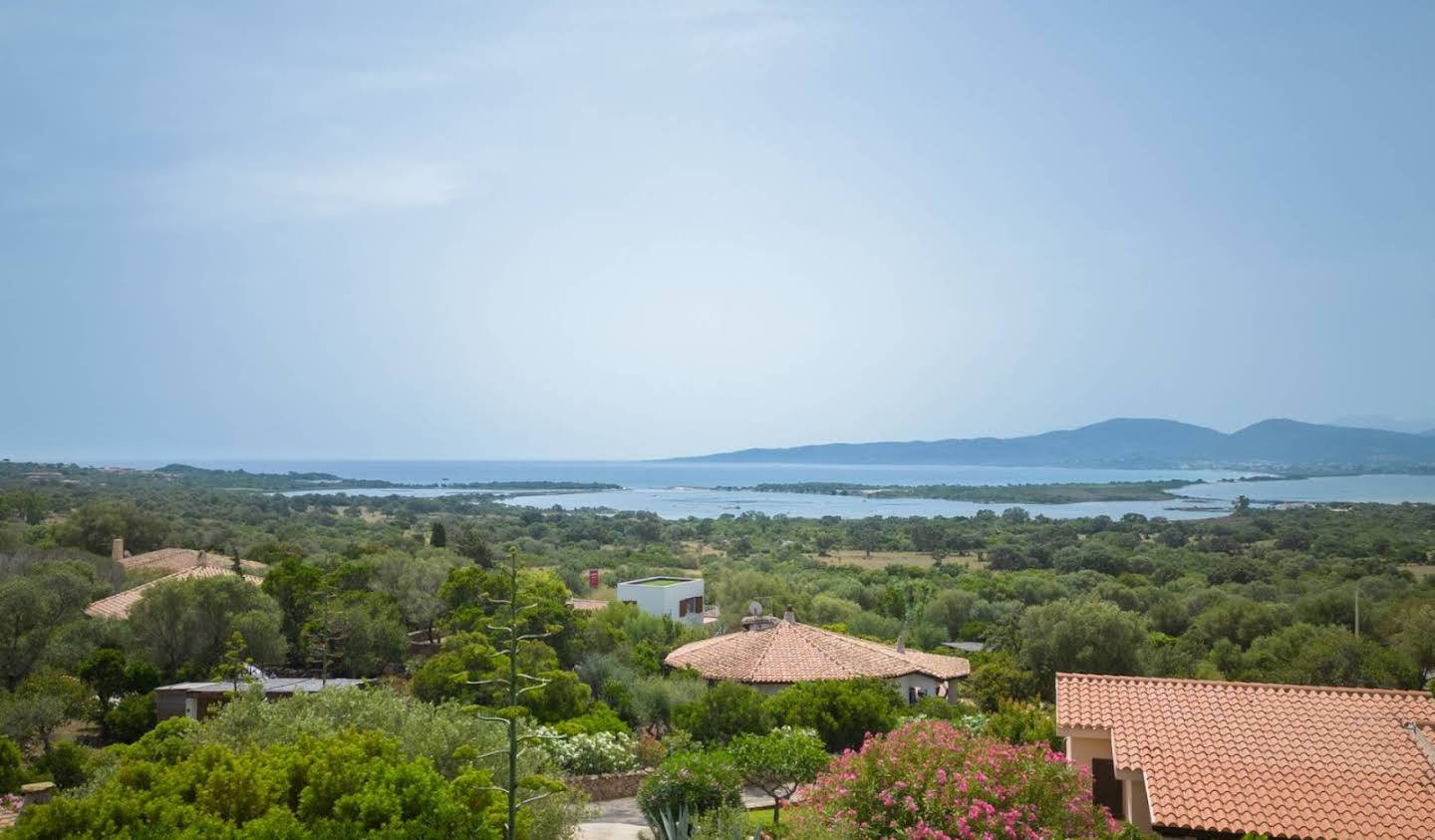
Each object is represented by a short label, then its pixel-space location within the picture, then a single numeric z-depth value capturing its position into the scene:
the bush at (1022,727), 16.69
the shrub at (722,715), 20.61
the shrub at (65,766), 17.92
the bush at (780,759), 15.44
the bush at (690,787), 14.93
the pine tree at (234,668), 22.48
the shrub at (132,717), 22.52
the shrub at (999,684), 27.31
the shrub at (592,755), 18.78
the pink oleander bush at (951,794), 10.99
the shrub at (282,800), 9.40
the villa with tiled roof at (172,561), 41.97
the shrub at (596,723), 19.91
